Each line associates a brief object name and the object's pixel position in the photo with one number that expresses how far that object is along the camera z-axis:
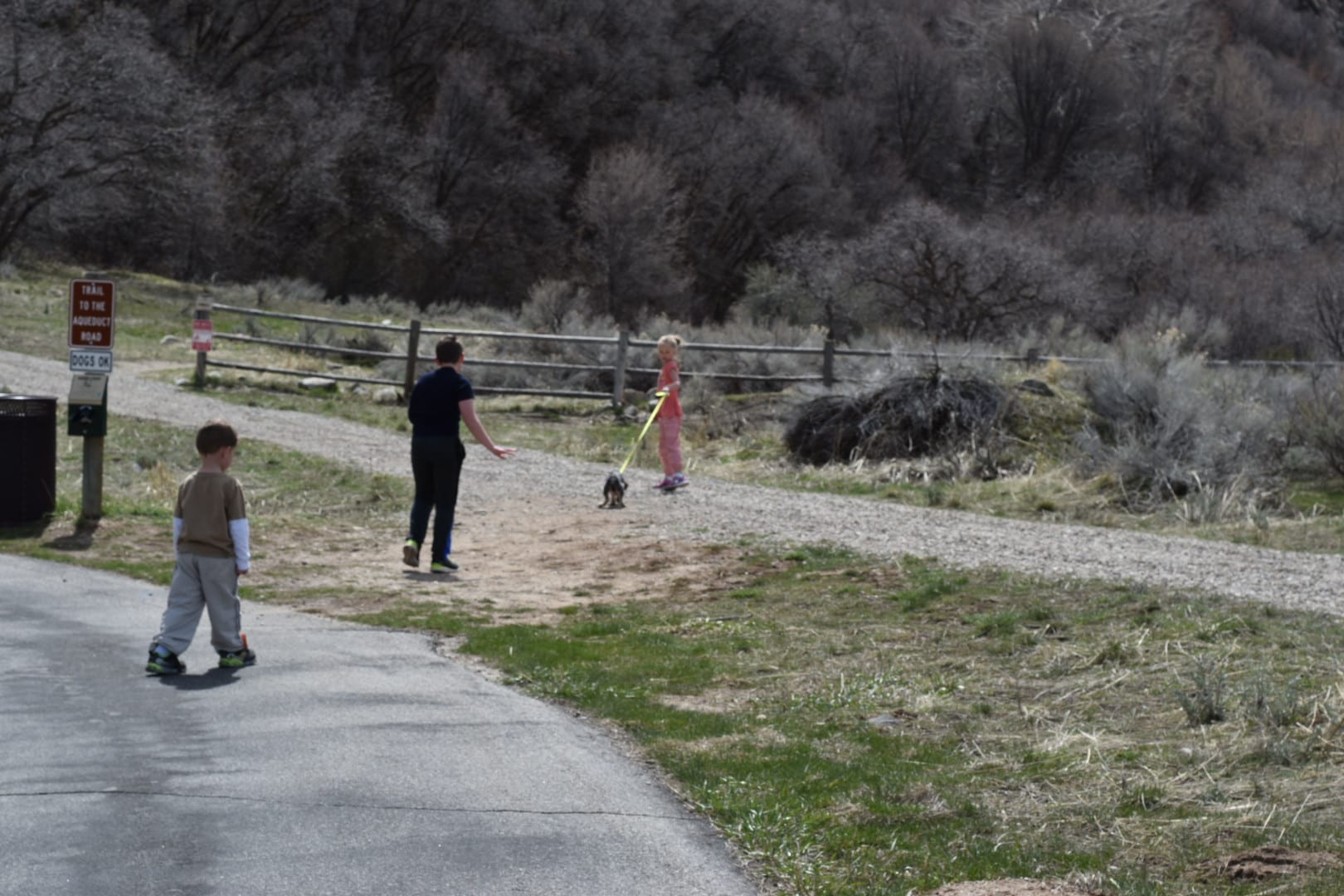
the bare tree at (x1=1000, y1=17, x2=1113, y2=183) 79.62
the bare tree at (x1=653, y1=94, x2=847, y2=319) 65.50
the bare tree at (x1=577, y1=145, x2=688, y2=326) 57.19
